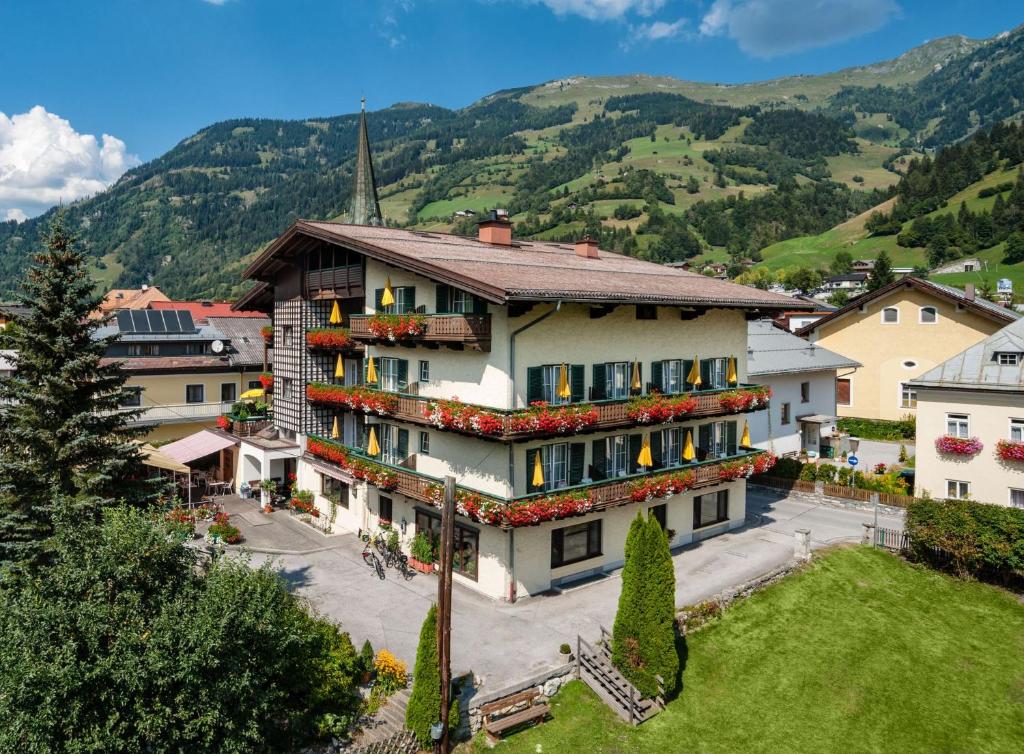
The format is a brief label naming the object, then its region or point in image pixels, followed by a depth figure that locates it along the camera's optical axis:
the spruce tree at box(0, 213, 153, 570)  21.94
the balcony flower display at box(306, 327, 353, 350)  32.06
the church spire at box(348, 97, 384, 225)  54.41
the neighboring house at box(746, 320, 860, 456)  41.59
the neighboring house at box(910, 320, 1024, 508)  30.91
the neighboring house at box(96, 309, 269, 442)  44.00
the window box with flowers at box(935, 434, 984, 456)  31.61
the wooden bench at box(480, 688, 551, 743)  17.75
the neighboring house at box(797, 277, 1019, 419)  49.44
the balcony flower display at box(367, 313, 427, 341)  25.30
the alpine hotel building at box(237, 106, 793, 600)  23.77
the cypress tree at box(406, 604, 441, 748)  16.83
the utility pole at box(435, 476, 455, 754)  16.40
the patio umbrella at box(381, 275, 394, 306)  28.00
